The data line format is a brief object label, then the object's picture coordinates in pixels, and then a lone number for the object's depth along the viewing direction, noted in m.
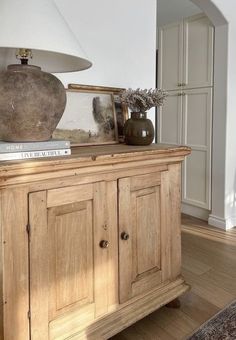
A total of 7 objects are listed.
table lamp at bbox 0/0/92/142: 1.02
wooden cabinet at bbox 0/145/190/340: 1.10
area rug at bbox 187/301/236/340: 1.14
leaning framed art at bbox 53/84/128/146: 1.66
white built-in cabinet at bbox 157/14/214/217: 3.18
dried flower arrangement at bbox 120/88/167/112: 1.66
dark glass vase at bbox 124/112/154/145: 1.66
